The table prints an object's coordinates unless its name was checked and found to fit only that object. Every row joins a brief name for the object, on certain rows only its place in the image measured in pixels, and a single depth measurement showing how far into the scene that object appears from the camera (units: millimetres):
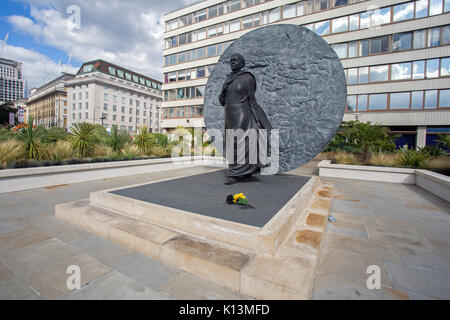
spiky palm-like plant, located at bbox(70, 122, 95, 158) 8781
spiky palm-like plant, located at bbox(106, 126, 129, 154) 10376
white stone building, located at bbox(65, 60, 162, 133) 59875
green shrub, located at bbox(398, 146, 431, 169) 9570
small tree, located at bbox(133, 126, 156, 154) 11575
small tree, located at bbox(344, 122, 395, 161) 13656
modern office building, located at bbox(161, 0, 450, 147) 20641
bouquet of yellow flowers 3513
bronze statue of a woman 4898
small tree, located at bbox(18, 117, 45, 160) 7207
